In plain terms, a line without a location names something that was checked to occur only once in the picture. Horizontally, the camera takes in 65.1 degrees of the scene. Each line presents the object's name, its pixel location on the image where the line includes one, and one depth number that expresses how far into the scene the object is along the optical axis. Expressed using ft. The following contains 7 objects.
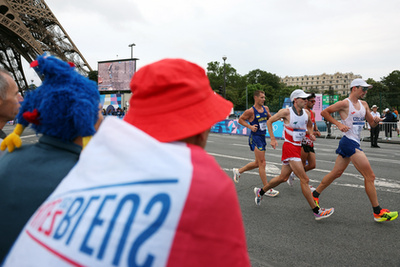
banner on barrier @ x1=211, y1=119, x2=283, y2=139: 67.51
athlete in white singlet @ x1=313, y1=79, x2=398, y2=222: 14.70
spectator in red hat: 2.72
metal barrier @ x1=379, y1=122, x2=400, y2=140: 57.36
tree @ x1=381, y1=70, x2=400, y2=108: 226.54
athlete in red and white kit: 15.88
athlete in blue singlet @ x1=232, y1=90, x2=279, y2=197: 20.17
